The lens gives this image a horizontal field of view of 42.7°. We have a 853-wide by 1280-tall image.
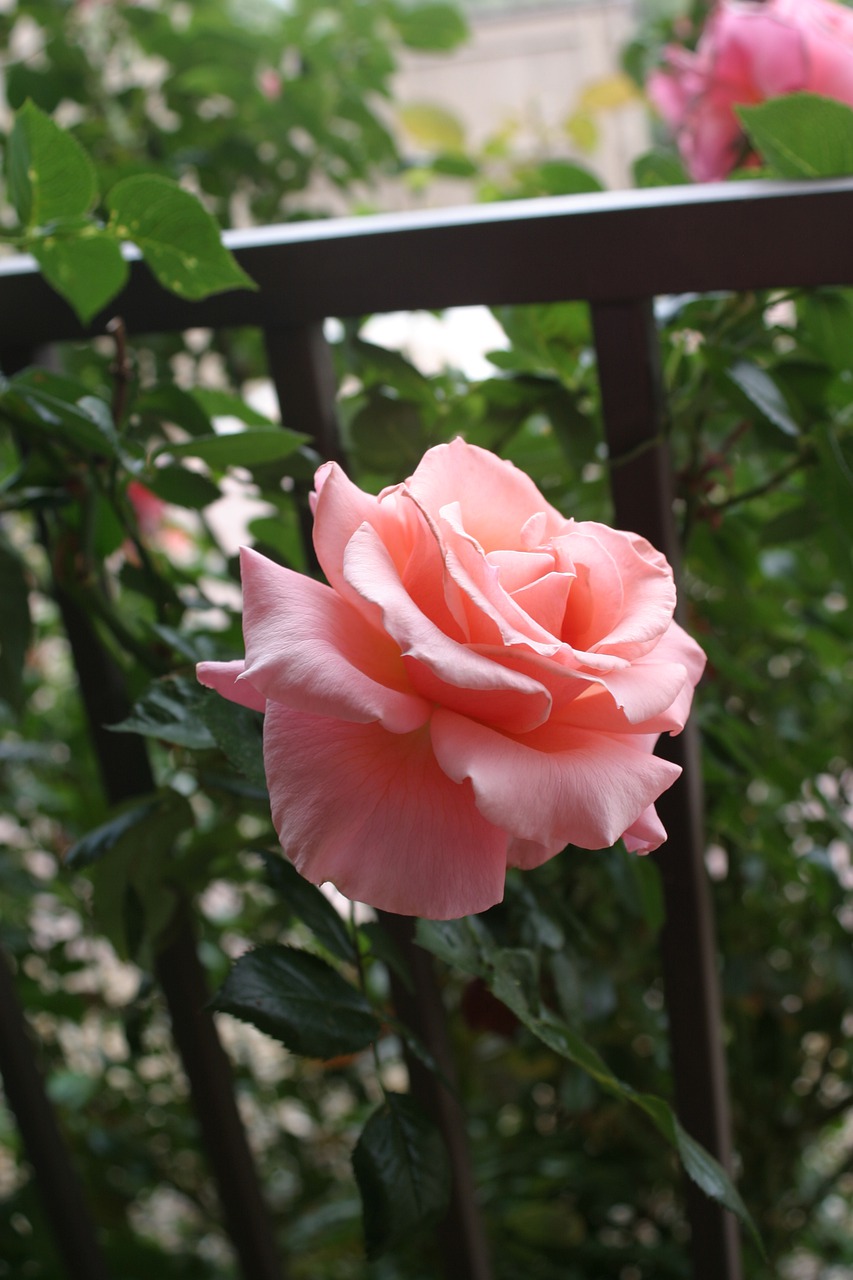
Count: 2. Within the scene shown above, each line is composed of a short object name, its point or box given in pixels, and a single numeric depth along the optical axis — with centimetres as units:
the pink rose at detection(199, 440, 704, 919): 27
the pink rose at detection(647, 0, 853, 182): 55
